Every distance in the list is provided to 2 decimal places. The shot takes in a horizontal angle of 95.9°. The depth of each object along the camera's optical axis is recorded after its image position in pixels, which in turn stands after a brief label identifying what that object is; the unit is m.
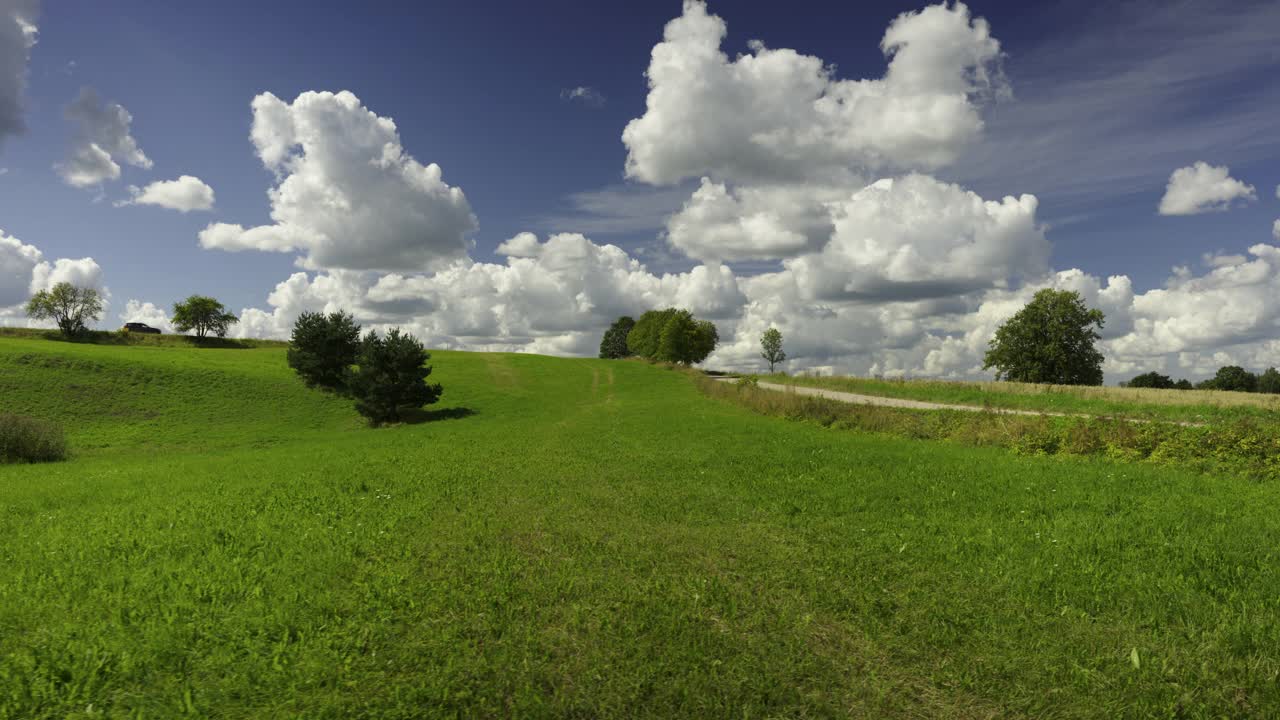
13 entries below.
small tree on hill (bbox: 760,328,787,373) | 120.75
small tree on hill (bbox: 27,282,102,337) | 90.62
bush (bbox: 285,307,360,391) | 50.03
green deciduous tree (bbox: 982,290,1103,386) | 58.50
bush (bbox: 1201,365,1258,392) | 86.50
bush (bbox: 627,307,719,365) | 92.88
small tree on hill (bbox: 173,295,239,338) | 100.12
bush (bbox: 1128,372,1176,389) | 78.62
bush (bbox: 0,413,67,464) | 24.33
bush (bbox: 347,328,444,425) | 40.19
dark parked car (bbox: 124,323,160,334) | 111.53
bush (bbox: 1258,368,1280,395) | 94.31
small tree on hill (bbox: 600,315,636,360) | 134.75
